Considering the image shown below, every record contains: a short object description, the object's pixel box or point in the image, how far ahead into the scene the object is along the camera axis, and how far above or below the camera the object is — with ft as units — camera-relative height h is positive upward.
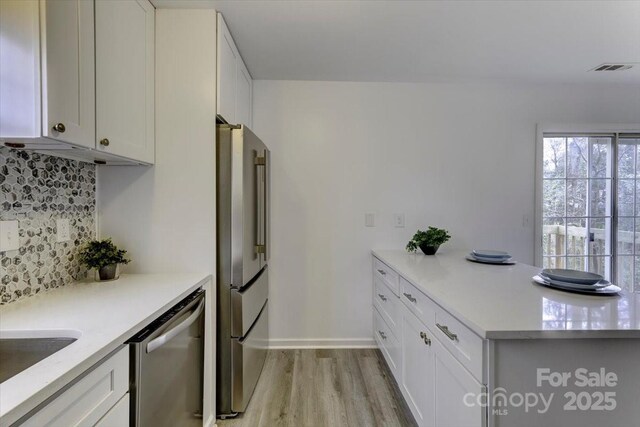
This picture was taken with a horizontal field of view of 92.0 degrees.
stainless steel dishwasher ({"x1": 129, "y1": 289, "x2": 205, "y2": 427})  3.39 -2.06
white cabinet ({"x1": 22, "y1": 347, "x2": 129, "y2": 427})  2.34 -1.65
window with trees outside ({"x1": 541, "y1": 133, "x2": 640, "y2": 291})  9.52 +0.23
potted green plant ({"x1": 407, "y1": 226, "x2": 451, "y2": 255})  8.16 -0.78
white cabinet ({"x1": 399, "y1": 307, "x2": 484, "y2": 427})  3.66 -2.45
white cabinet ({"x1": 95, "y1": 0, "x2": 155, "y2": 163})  4.30 +2.04
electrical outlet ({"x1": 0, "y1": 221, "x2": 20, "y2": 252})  3.89 -0.36
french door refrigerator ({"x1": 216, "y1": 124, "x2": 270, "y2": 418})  5.86 -1.02
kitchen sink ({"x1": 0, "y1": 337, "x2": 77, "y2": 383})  3.12 -1.44
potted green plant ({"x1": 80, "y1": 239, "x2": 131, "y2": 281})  5.06 -0.81
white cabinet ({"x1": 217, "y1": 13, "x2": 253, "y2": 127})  5.90 +2.81
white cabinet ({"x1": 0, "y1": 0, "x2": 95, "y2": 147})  3.24 +1.48
